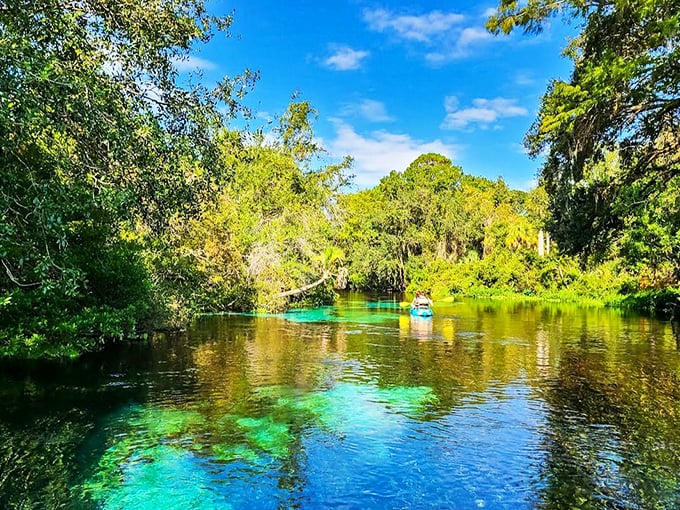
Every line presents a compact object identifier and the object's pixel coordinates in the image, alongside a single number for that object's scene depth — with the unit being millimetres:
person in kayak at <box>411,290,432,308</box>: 30469
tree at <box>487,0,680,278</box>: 12656
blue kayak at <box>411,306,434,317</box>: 29500
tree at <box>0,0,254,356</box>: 5992
